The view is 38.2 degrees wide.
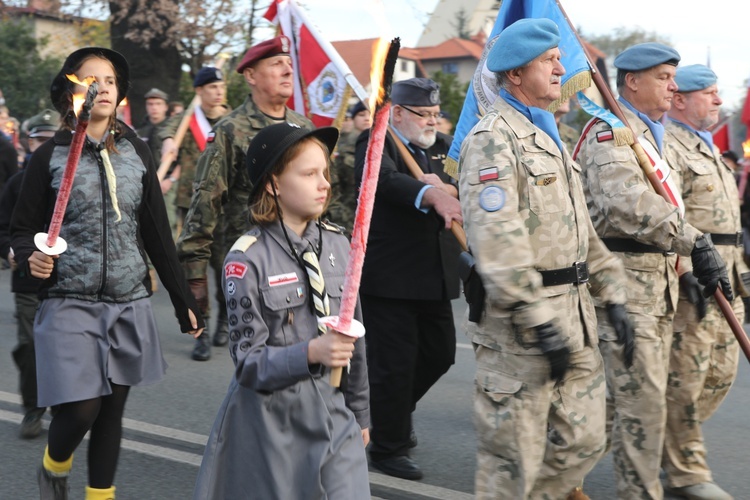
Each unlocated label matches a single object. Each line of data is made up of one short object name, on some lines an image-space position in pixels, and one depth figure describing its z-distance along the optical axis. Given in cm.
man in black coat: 511
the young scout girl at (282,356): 300
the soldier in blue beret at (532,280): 352
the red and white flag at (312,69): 610
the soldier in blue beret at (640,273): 436
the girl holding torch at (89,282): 396
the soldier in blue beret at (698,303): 483
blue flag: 456
